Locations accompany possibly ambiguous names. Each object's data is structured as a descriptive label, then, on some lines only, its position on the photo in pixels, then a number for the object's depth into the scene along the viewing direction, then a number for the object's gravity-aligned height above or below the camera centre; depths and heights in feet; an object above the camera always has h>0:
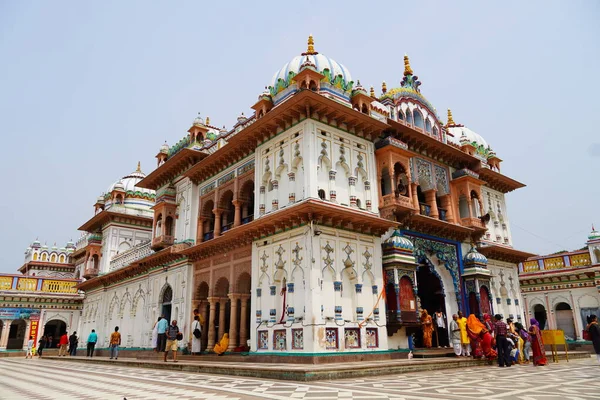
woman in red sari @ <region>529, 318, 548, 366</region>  39.45 -1.59
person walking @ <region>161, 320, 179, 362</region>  45.14 -0.27
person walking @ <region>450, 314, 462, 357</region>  42.59 -0.58
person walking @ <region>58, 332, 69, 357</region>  80.89 -1.23
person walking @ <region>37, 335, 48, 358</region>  84.34 -1.75
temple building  41.57 +11.67
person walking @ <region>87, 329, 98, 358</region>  67.97 -0.94
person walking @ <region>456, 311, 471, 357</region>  42.42 -0.58
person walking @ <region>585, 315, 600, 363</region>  36.76 -0.27
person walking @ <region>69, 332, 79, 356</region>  78.83 -1.31
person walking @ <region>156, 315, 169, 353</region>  50.21 +0.06
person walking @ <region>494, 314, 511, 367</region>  38.19 -1.23
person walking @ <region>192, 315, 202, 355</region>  49.57 -0.18
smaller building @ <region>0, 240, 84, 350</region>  96.73 +7.30
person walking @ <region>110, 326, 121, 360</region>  59.98 -0.76
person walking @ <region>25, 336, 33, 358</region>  81.61 -2.21
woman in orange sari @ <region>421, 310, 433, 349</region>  47.19 +0.43
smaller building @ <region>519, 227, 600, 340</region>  76.74 +7.23
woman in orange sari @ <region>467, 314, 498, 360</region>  40.45 -0.68
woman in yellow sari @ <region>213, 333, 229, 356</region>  48.58 -1.20
